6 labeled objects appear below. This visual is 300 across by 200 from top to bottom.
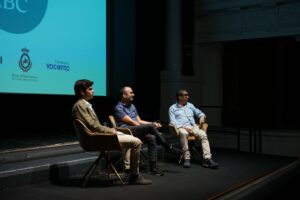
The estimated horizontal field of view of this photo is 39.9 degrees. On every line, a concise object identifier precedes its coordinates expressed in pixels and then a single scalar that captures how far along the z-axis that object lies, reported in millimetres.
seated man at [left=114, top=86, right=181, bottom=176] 4691
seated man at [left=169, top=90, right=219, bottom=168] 5267
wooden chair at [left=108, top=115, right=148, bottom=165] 4586
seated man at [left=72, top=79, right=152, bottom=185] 3963
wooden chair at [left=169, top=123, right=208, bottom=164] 5398
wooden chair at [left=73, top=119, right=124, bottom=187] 3956
